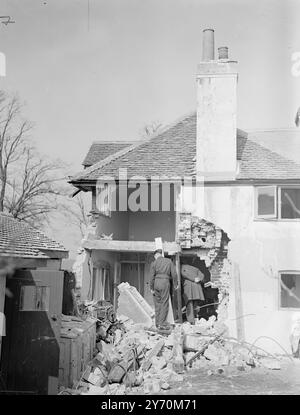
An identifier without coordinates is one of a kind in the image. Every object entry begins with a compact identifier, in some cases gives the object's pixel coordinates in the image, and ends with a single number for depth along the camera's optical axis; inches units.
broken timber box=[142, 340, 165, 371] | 306.7
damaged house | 407.5
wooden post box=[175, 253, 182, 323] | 420.2
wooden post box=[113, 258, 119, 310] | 514.9
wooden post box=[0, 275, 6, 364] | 256.1
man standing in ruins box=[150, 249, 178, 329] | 383.9
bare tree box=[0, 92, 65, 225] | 858.8
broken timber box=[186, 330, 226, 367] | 318.8
